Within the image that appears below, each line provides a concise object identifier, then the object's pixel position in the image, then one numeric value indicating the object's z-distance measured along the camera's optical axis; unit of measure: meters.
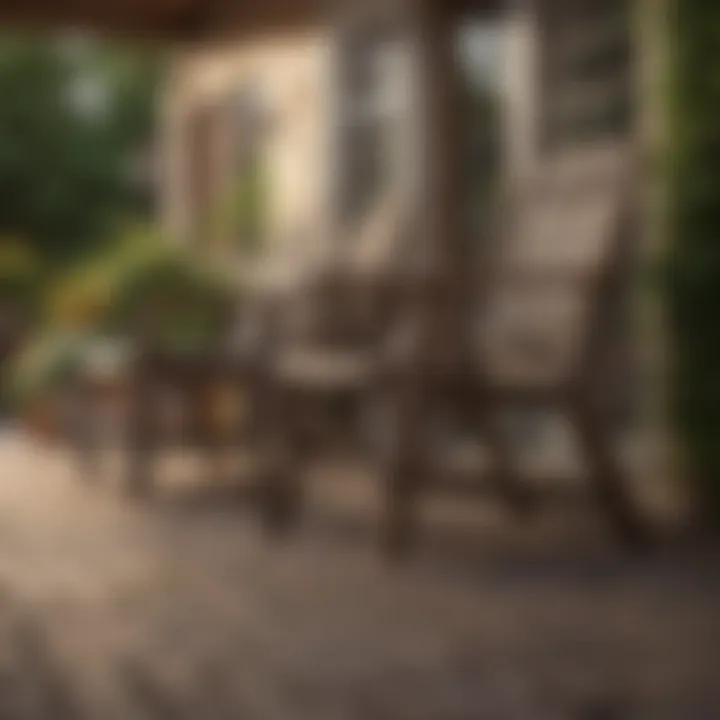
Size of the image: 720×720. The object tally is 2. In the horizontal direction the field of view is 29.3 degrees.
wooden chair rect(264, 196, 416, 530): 2.54
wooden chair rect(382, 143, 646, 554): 2.24
